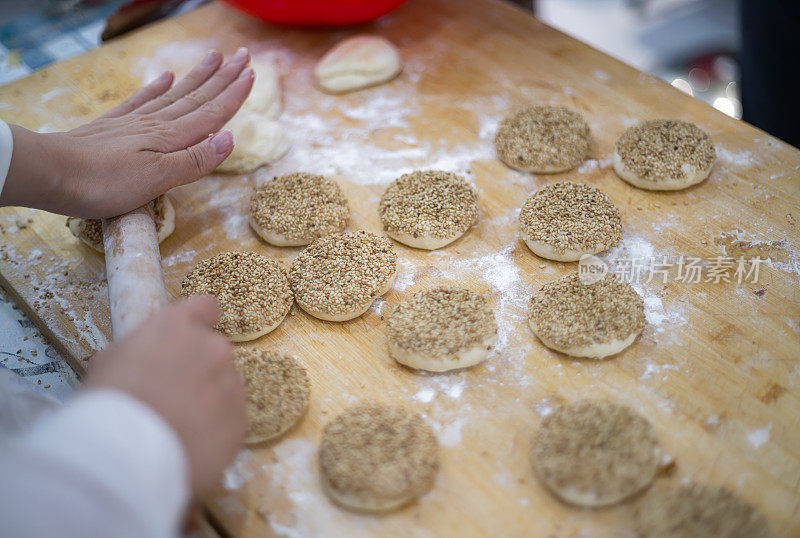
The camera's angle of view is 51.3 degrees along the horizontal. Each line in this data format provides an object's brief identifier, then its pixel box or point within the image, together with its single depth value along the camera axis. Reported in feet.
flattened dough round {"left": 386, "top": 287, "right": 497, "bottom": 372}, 1.68
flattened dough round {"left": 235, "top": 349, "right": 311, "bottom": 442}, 1.58
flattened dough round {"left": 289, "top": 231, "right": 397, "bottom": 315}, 1.81
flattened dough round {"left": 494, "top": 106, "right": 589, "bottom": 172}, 2.11
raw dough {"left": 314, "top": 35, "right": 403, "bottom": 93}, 2.39
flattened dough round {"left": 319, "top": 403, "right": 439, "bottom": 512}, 1.48
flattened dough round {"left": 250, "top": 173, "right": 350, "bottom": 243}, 1.98
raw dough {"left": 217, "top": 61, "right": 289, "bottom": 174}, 2.17
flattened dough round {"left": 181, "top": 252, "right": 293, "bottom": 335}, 1.78
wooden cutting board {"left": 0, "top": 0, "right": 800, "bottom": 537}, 1.53
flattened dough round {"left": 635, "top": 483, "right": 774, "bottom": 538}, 1.40
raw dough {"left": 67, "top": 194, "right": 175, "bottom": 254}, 1.98
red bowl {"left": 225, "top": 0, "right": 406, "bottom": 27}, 2.54
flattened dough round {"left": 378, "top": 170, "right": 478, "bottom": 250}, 1.95
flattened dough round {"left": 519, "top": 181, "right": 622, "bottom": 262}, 1.89
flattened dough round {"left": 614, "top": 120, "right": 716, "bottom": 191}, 2.01
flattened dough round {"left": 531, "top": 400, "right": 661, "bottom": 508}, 1.47
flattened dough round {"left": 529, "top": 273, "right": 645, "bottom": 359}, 1.70
